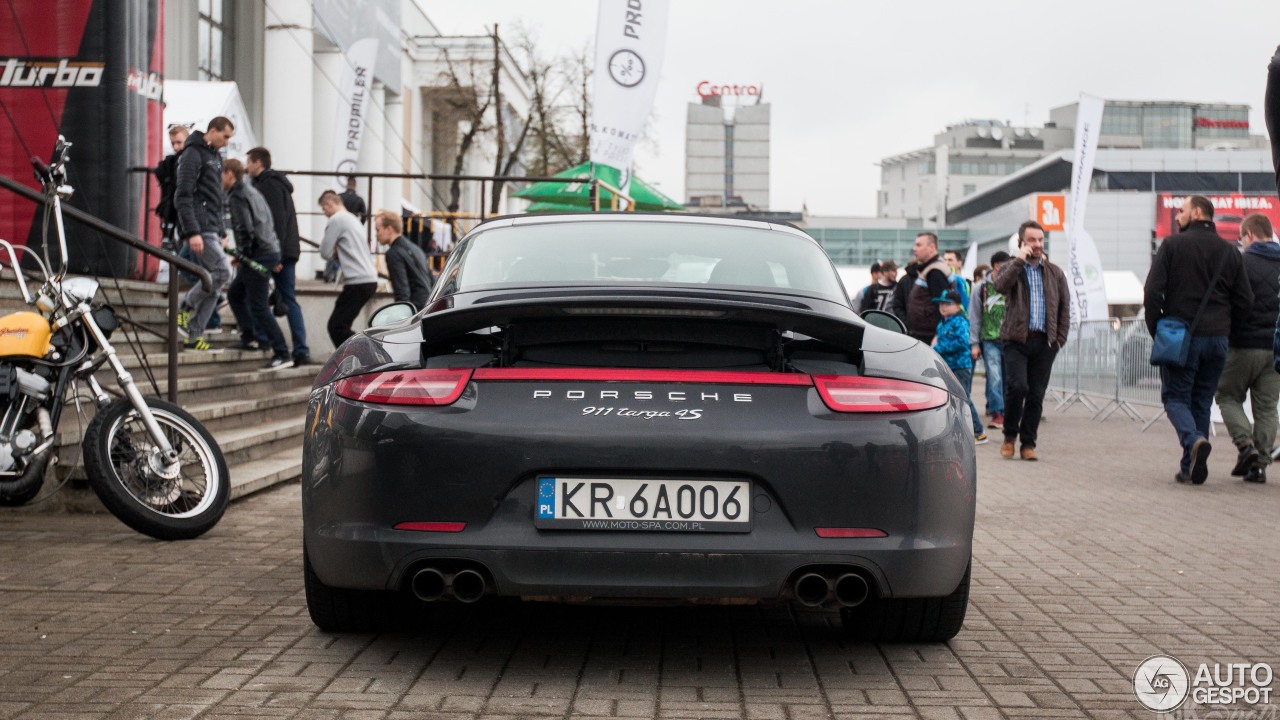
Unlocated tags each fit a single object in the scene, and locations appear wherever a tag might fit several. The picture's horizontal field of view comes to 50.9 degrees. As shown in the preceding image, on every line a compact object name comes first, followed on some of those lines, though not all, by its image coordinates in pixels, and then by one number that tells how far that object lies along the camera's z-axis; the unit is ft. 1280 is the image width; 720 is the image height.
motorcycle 19.29
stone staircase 22.41
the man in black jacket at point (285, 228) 38.65
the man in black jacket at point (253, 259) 37.24
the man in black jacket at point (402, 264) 37.68
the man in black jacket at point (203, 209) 35.06
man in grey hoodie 38.50
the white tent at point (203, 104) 60.34
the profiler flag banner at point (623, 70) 56.90
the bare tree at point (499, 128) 123.95
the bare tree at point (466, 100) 131.20
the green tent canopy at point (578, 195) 67.46
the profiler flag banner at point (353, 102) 83.05
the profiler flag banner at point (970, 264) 89.89
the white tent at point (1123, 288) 133.59
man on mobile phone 34.68
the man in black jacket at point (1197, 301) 31.35
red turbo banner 36.32
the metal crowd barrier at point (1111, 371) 56.95
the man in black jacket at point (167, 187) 37.63
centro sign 581.53
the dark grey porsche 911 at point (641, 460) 11.93
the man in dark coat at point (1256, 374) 31.89
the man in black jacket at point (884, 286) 50.77
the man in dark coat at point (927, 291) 40.21
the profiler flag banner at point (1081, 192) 68.33
